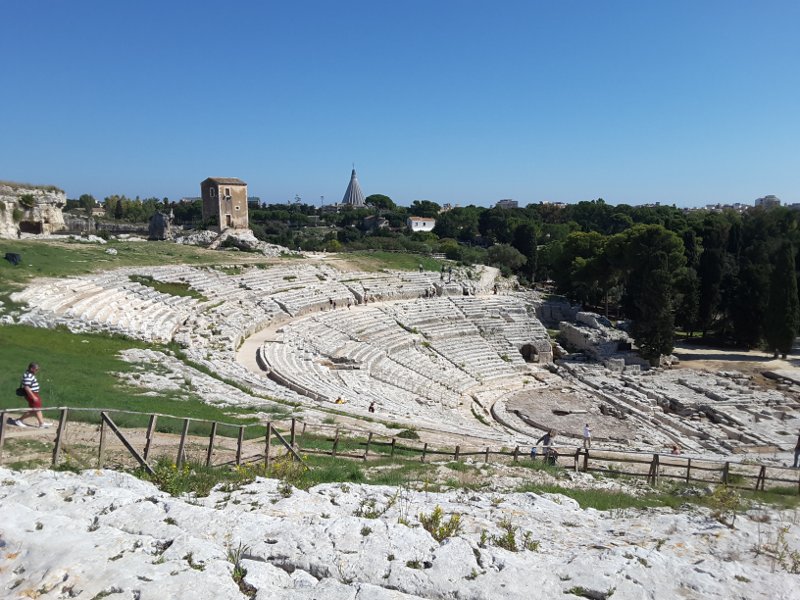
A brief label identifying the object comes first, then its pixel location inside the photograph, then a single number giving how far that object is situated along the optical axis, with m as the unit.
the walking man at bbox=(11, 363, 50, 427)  9.43
